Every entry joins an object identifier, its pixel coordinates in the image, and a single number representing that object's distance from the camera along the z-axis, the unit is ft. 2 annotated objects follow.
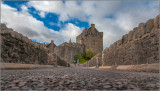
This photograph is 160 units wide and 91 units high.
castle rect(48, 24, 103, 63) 116.87
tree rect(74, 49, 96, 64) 115.73
